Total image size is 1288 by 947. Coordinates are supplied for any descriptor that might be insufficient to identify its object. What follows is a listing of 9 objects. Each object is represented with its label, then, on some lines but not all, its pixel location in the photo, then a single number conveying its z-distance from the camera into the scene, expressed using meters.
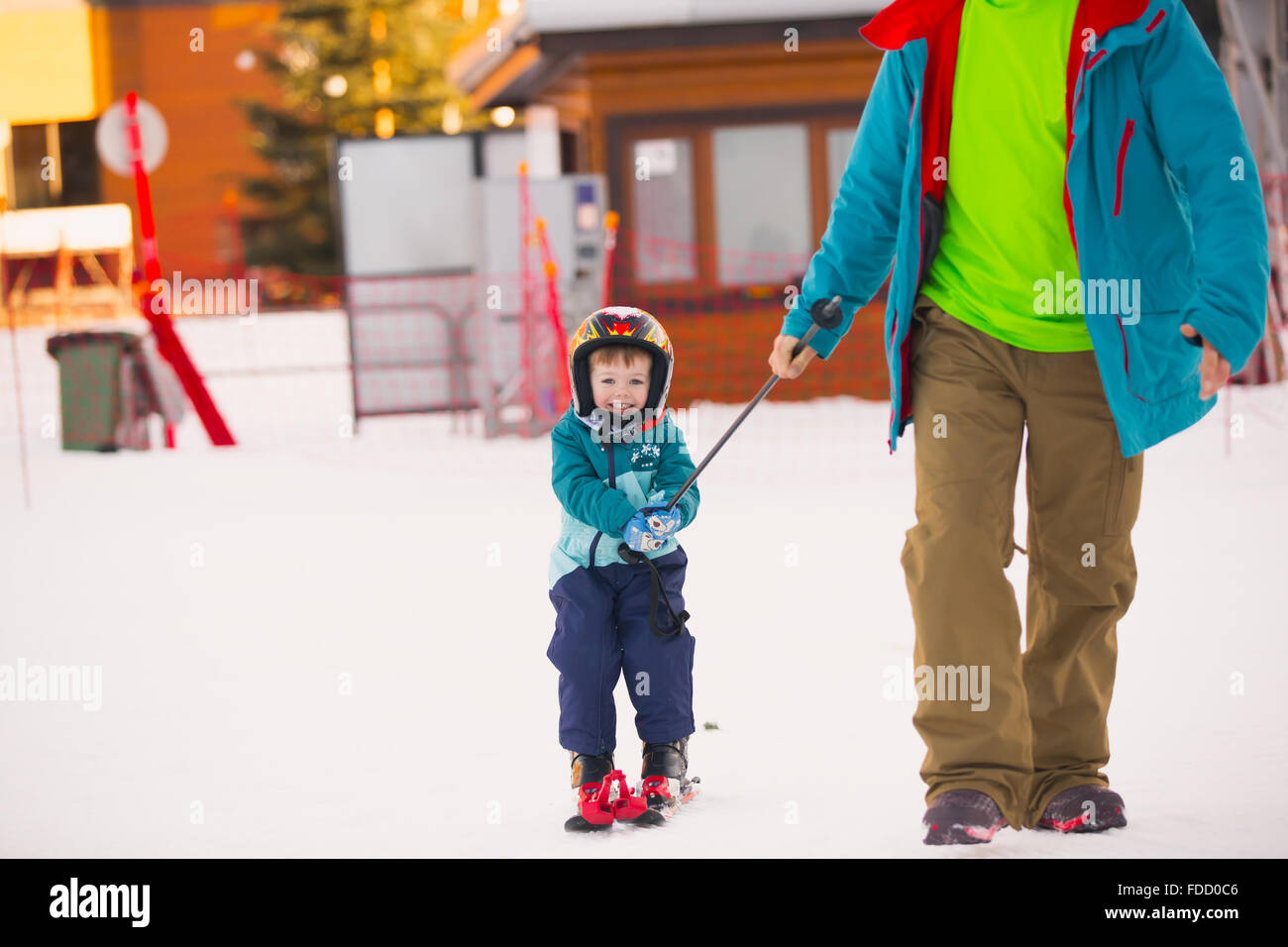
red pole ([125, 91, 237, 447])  10.98
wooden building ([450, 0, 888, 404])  12.93
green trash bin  11.33
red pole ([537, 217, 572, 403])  10.57
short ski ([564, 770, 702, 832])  3.24
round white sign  11.03
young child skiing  3.34
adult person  2.87
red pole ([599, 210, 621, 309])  11.95
